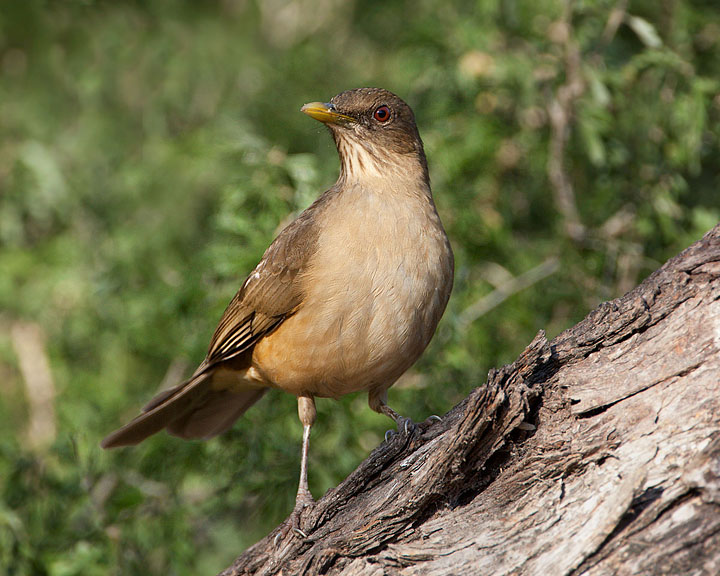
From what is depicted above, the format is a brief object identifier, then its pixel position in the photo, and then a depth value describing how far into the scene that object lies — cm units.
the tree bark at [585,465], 514
